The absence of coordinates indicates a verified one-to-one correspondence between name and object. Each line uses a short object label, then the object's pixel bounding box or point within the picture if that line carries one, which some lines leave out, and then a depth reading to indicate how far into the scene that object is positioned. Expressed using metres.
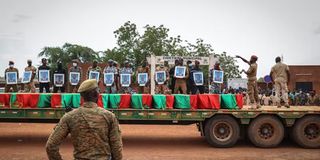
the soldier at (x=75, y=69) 9.61
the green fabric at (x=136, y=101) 7.92
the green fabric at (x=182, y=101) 7.96
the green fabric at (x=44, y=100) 7.93
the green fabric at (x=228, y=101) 7.96
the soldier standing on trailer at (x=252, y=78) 8.27
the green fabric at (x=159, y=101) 7.91
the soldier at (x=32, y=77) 9.71
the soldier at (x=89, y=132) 2.58
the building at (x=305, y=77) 30.41
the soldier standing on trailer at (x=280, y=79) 8.60
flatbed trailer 7.87
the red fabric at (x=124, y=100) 7.93
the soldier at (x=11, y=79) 9.65
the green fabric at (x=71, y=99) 7.84
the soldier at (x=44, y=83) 9.60
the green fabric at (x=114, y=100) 7.89
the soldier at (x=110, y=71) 9.81
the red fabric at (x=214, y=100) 7.91
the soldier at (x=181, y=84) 9.55
